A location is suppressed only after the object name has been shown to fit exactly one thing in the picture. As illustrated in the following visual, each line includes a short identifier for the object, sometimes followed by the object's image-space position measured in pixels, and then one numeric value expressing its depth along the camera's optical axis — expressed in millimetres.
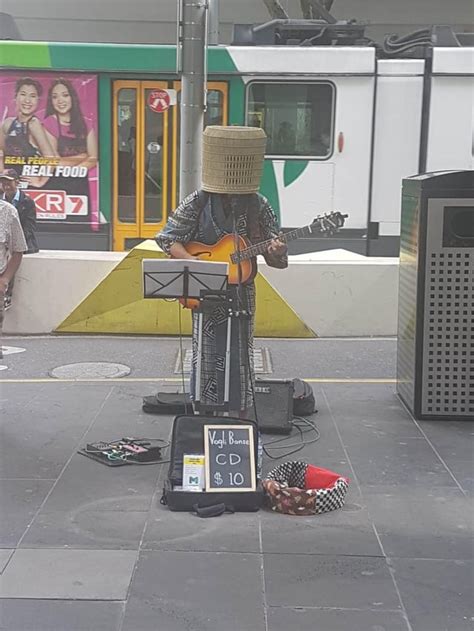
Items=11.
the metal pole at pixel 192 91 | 7055
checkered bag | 4773
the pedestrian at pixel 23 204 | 10211
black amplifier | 6184
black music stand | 5203
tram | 11367
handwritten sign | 4855
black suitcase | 4793
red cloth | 5004
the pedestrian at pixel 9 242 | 6352
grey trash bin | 6258
